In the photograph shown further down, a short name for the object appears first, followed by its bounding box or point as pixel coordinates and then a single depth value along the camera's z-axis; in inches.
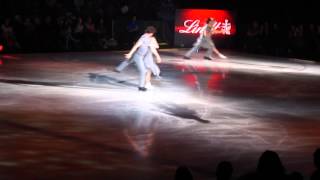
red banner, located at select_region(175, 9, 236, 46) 1405.0
